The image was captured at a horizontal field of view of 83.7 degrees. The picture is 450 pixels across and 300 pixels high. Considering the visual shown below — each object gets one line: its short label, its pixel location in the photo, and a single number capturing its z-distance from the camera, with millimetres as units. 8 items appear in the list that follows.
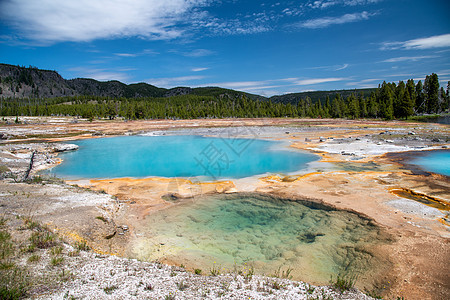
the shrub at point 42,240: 6285
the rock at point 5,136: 37862
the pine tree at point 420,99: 72750
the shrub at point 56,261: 5617
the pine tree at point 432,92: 70300
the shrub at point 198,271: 6012
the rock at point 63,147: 28500
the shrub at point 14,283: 4355
